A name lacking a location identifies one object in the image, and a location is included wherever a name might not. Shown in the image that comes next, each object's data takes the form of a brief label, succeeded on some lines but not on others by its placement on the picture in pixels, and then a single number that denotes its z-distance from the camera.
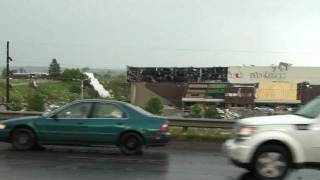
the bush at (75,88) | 107.06
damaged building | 120.06
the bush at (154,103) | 62.97
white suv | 9.64
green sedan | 13.96
